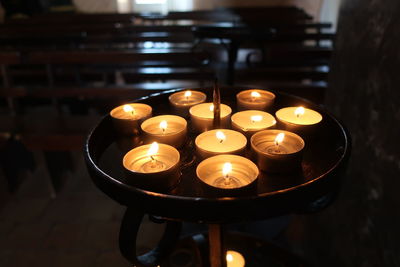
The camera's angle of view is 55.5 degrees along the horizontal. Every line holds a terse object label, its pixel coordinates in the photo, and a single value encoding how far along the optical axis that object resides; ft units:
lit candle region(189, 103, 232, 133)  1.09
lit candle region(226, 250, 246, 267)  1.42
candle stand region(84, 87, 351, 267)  0.81
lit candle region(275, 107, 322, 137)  1.05
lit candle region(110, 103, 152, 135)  1.11
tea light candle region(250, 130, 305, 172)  0.90
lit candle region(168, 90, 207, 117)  1.21
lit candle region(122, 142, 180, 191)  0.86
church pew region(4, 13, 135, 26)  4.64
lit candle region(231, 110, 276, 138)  1.05
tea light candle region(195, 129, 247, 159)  0.97
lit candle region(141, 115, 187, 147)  1.02
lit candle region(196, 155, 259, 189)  0.89
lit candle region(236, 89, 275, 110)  1.18
